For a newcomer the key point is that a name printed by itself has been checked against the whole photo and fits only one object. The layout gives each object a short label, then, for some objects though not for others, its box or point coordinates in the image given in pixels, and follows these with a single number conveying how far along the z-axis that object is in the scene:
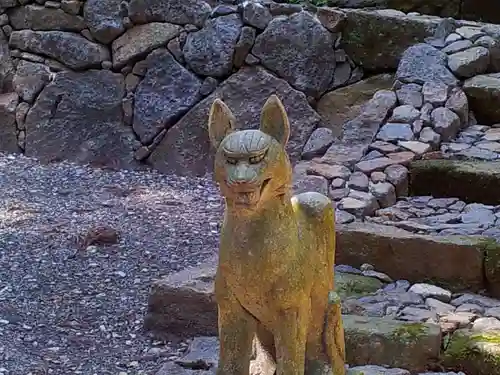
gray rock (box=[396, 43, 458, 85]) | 6.13
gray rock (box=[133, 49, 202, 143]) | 6.95
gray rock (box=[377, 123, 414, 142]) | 5.52
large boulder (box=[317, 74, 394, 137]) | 6.64
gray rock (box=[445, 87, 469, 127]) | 5.87
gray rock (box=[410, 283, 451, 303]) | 3.99
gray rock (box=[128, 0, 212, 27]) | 6.93
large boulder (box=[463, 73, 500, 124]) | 5.93
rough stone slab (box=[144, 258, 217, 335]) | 4.17
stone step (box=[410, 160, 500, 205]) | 4.93
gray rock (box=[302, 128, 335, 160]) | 5.77
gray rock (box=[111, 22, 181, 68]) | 7.00
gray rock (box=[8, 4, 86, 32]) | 7.25
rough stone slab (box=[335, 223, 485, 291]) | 4.10
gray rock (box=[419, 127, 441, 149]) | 5.48
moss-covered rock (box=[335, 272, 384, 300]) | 4.04
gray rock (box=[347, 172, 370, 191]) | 4.93
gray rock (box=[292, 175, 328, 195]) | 4.87
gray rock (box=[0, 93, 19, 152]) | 7.31
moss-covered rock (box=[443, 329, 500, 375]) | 3.50
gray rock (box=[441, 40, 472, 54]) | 6.29
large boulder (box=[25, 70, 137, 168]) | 7.12
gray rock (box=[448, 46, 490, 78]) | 6.11
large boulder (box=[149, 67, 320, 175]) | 6.72
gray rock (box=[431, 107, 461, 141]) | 5.64
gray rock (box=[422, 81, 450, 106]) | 5.90
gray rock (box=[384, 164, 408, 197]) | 5.01
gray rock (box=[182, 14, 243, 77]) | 6.81
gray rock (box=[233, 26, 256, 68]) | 6.78
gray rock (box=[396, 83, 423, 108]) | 5.93
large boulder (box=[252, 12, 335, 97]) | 6.72
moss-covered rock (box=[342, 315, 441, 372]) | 3.55
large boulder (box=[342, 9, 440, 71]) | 6.52
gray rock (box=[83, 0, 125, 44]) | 7.11
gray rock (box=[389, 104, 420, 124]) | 5.72
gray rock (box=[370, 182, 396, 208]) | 4.85
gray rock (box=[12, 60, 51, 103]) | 7.28
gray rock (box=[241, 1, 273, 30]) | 6.77
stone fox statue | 2.49
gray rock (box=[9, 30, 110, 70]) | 7.18
